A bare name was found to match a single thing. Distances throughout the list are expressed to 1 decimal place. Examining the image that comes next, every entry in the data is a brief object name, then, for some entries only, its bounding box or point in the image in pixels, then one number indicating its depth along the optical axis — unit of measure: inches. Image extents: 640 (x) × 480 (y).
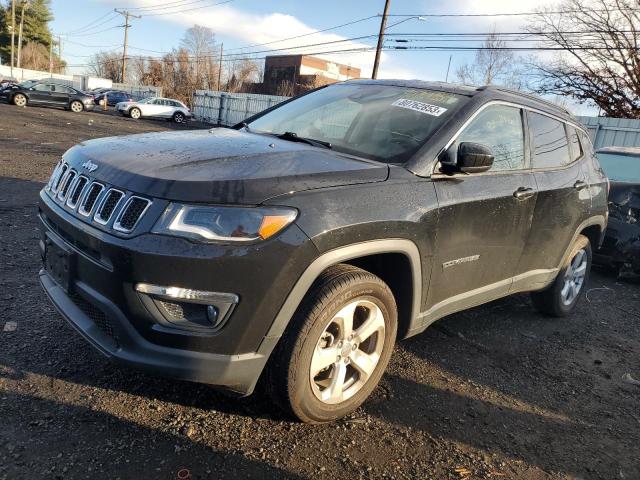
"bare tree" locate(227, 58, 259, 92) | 2556.6
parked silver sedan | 1262.3
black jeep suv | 86.6
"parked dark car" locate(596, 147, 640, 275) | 236.4
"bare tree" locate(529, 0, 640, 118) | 999.6
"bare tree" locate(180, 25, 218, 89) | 2448.3
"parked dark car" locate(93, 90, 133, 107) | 1572.3
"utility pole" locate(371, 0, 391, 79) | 1005.2
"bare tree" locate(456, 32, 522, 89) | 1285.4
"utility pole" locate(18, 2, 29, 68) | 2490.2
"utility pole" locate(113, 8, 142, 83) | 2326.5
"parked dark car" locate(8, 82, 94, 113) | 1069.8
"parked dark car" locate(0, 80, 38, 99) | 1055.4
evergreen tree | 2935.5
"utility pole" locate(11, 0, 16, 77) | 2335.1
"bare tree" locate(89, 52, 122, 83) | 3157.0
